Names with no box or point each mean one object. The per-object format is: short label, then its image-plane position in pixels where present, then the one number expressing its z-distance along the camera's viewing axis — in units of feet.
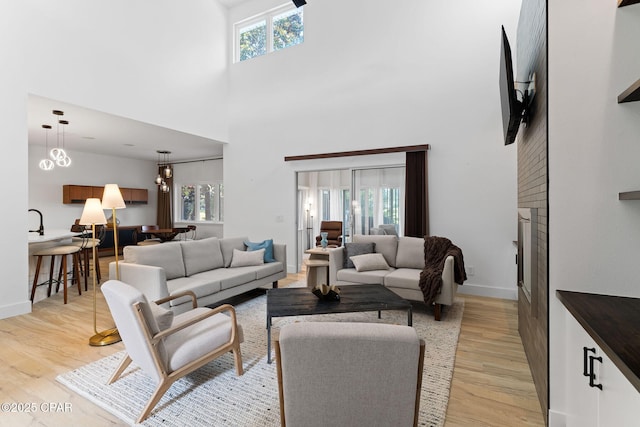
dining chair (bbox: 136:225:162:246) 24.21
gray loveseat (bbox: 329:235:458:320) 11.68
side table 15.02
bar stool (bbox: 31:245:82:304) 13.57
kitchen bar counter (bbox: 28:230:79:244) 13.26
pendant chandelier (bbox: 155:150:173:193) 24.95
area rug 6.34
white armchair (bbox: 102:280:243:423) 6.20
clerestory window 20.83
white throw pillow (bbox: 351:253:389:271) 13.73
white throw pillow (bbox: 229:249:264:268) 14.73
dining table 25.75
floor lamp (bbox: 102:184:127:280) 10.37
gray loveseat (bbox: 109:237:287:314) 10.75
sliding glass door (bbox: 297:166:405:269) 17.53
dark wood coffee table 8.63
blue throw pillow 15.57
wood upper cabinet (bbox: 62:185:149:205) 24.80
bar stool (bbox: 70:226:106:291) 15.51
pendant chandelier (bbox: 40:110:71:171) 15.52
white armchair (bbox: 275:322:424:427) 4.05
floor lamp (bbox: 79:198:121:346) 9.85
